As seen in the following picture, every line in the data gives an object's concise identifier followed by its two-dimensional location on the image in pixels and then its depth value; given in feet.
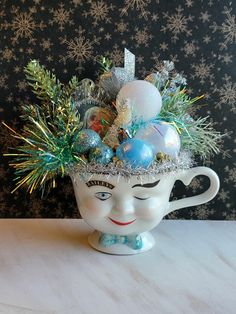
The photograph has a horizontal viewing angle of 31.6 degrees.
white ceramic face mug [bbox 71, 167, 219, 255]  2.48
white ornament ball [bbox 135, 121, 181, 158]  2.48
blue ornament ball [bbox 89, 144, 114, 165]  2.40
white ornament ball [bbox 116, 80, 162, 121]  2.54
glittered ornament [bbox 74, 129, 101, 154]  2.42
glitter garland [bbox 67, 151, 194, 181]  2.39
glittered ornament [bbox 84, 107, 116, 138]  2.61
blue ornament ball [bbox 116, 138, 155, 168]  2.34
